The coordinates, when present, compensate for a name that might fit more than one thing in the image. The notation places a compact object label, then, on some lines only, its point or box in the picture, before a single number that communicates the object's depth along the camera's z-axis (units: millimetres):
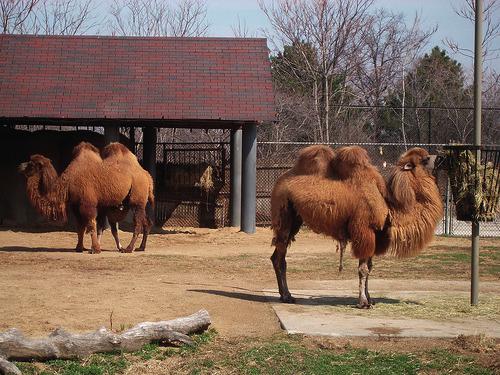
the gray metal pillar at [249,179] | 21469
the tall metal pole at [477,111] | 10641
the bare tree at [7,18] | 38281
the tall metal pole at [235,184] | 22969
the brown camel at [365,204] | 10523
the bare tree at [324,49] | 35500
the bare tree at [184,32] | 41475
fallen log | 7434
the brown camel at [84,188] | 16562
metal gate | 23875
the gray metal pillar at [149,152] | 23375
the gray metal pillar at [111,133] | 21359
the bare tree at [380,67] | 37688
